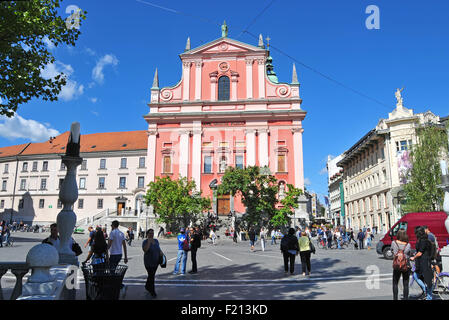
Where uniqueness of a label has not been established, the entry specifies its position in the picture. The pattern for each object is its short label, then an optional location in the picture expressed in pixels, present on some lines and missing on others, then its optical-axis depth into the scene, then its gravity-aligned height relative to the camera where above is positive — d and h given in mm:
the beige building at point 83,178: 48656 +6924
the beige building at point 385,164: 39156 +7514
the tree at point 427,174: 29000 +4316
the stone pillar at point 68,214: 6762 +210
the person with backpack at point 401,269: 6883 -909
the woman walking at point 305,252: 11039 -913
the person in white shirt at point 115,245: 8781 -538
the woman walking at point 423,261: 7581 -844
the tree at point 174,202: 33250 +2234
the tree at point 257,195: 31375 +2796
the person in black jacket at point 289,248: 11516 -817
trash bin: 5648 -991
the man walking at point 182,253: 11273 -960
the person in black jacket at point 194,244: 11743 -721
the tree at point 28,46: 8345 +4682
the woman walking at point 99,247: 8273 -557
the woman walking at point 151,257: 7778 -779
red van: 16422 -153
